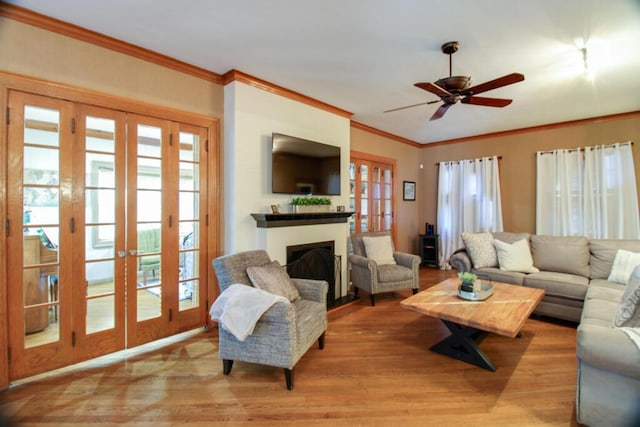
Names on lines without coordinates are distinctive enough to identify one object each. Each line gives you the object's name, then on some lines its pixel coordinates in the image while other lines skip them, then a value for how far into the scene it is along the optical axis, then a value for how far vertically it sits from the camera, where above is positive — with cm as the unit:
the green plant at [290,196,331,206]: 354 +15
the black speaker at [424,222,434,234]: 618 -34
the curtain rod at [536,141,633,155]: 421 +101
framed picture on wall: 604 +47
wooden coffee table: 219 -80
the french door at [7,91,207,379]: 215 -15
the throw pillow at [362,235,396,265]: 427 -55
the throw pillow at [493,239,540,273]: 372 -57
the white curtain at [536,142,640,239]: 417 +30
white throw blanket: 204 -69
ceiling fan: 235 +105
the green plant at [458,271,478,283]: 271 -61
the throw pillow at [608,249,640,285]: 313 -57
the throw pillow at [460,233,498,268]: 395 -50
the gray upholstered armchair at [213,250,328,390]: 207 -89
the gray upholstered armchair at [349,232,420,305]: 387 -81
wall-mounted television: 338 +58
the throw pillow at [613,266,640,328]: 178 -61
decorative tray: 264 -75
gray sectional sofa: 156 -78
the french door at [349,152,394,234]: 495 +35
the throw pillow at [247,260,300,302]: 244 -58
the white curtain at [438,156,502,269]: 543 +25
